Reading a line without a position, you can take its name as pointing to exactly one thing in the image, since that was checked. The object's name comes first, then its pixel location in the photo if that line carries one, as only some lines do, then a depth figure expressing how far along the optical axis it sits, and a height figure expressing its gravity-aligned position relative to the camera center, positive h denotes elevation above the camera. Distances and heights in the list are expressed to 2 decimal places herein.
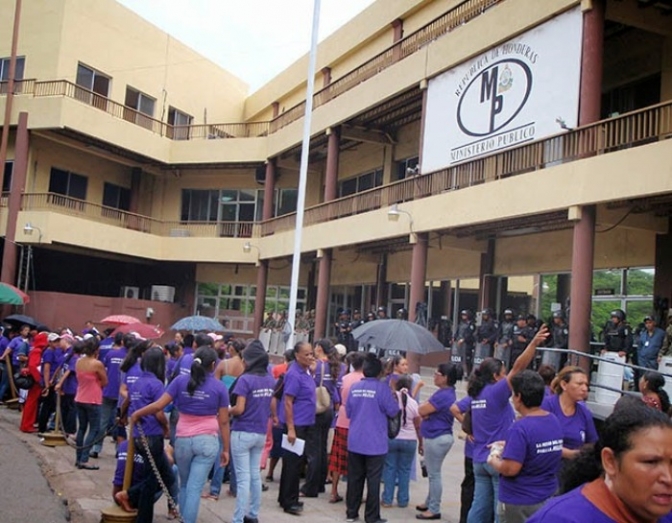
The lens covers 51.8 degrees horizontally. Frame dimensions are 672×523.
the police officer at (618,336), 12.62 -0.01
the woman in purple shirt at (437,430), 7.44 -1.18
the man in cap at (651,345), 12.04 -0.12
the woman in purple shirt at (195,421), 6.07 -1.04
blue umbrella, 16.77 -0.51
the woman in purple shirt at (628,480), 2.04 -0.43
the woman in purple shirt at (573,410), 5.35 -0.61
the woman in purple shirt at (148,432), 6.21 -1.22
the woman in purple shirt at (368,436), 7.05 -1.22
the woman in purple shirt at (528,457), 4.54 -0.85
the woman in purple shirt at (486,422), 5.92 -0.86
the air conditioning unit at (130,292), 30.01 +0.26
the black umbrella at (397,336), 9.51 -0.25
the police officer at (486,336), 15.47 -0.24
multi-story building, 13.15 +4.29
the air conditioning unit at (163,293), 29.61 +0.32
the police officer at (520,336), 13.92 -0.16
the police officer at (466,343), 16.67 -0.46
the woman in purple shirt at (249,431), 6.59 -1.21
